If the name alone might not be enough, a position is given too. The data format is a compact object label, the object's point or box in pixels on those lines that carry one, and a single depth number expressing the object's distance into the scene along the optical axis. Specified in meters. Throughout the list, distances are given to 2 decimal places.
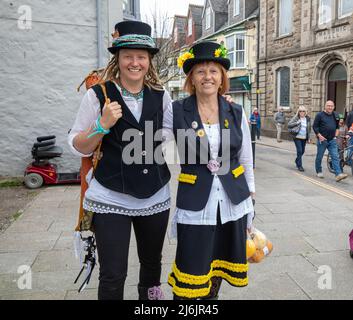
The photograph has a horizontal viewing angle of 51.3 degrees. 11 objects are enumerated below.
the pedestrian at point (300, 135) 9.81
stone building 15.17
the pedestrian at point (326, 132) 8.66
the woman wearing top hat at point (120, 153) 2.19
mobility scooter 7.11
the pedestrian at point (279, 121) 17.86
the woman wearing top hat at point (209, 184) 2.23
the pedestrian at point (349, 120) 10.22
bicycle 9.02
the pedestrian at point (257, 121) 18.73
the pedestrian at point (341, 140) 9.75
